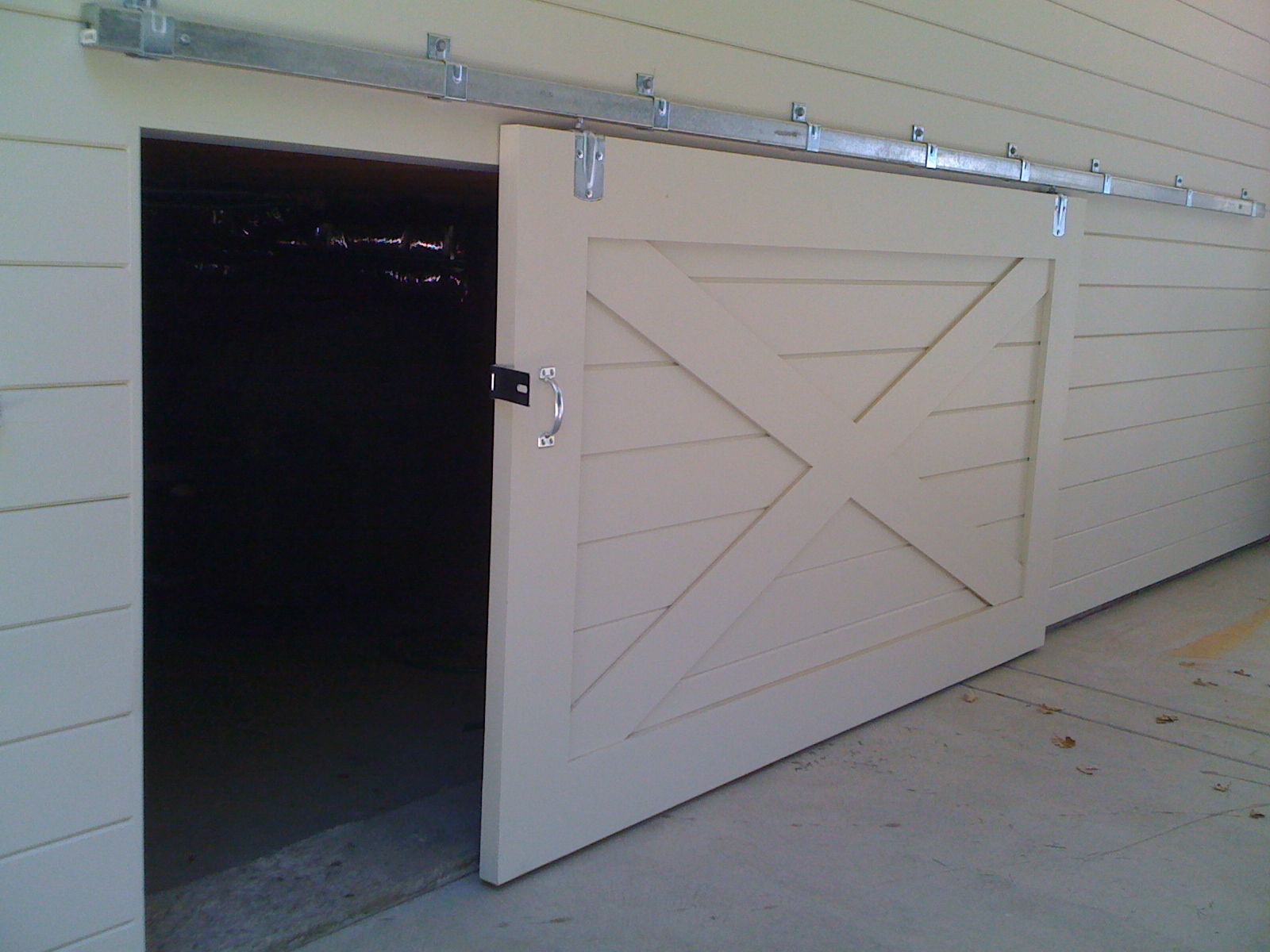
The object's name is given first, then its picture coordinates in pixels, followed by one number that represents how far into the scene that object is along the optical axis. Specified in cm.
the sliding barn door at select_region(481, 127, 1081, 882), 261
